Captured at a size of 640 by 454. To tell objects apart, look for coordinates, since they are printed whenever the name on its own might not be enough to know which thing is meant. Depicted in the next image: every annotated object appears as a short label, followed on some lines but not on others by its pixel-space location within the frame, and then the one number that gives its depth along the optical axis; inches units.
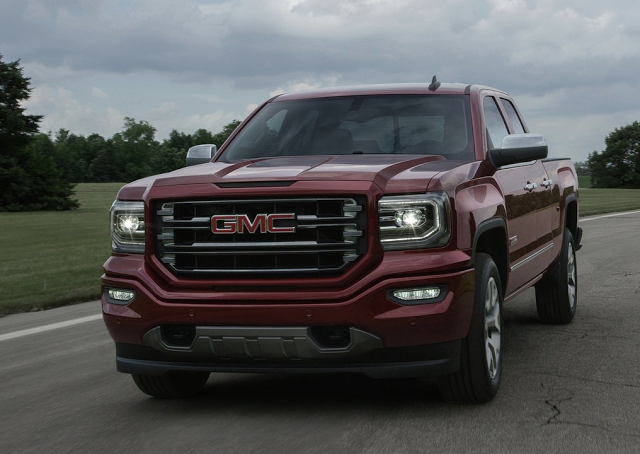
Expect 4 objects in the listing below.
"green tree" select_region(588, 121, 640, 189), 4990.2
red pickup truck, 195.2
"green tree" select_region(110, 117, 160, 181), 5777.6
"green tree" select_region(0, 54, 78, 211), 2201.0
